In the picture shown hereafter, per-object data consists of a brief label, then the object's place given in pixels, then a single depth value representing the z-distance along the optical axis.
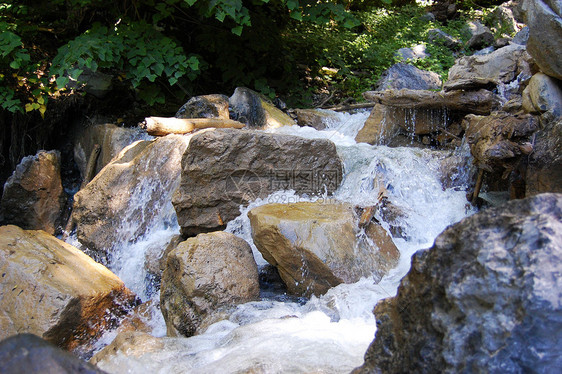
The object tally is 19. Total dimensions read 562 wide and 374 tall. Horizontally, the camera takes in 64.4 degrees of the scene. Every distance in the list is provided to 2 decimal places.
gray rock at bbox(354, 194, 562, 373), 1.08
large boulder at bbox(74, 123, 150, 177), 6.57
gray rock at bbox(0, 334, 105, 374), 1.09
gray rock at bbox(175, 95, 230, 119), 6.36
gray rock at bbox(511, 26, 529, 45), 7.63
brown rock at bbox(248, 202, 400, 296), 3.23
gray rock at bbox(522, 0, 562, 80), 3.51
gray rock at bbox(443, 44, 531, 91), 5.34
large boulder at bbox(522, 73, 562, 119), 3.75
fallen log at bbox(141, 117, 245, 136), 5.39
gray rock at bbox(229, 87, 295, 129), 6.71
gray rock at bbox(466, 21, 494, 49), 9.31
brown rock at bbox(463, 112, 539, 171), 3.71
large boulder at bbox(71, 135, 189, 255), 4.75
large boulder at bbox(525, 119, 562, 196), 3.48
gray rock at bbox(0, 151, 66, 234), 6.08
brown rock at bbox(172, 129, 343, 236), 4.11
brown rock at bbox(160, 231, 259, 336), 3.00
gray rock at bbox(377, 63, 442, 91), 7.84
